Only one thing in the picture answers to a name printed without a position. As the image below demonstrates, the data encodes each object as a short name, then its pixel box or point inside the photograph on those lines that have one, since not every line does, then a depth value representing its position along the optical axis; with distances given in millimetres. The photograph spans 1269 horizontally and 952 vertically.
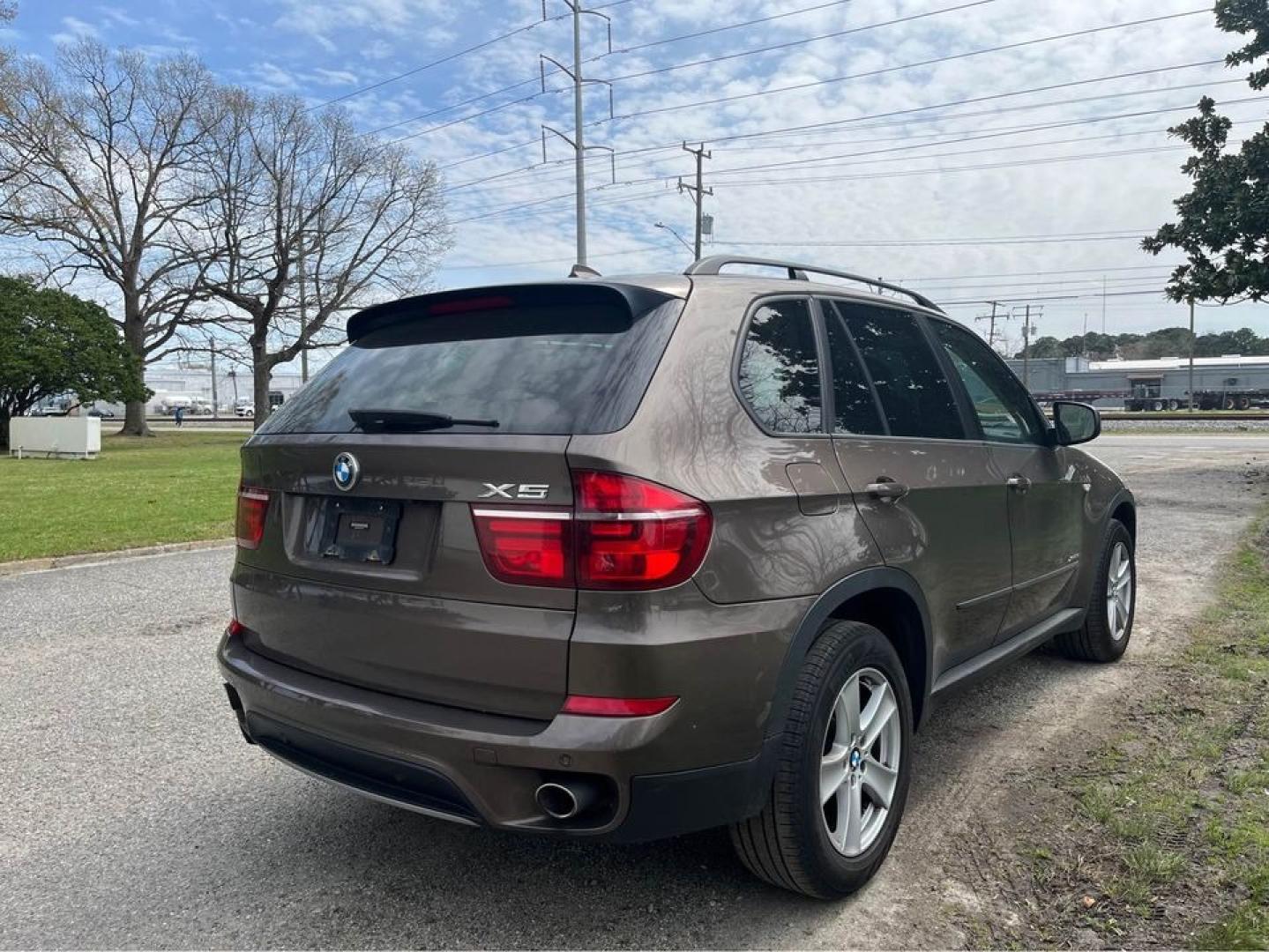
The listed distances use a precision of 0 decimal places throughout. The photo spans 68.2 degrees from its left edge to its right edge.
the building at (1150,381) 65350
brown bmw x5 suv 2217
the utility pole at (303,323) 41094
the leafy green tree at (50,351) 28859
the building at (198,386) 109812
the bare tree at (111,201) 33000
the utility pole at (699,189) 39844
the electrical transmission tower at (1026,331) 88438
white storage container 24641
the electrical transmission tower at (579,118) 29438
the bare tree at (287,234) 38656
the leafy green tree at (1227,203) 15352
